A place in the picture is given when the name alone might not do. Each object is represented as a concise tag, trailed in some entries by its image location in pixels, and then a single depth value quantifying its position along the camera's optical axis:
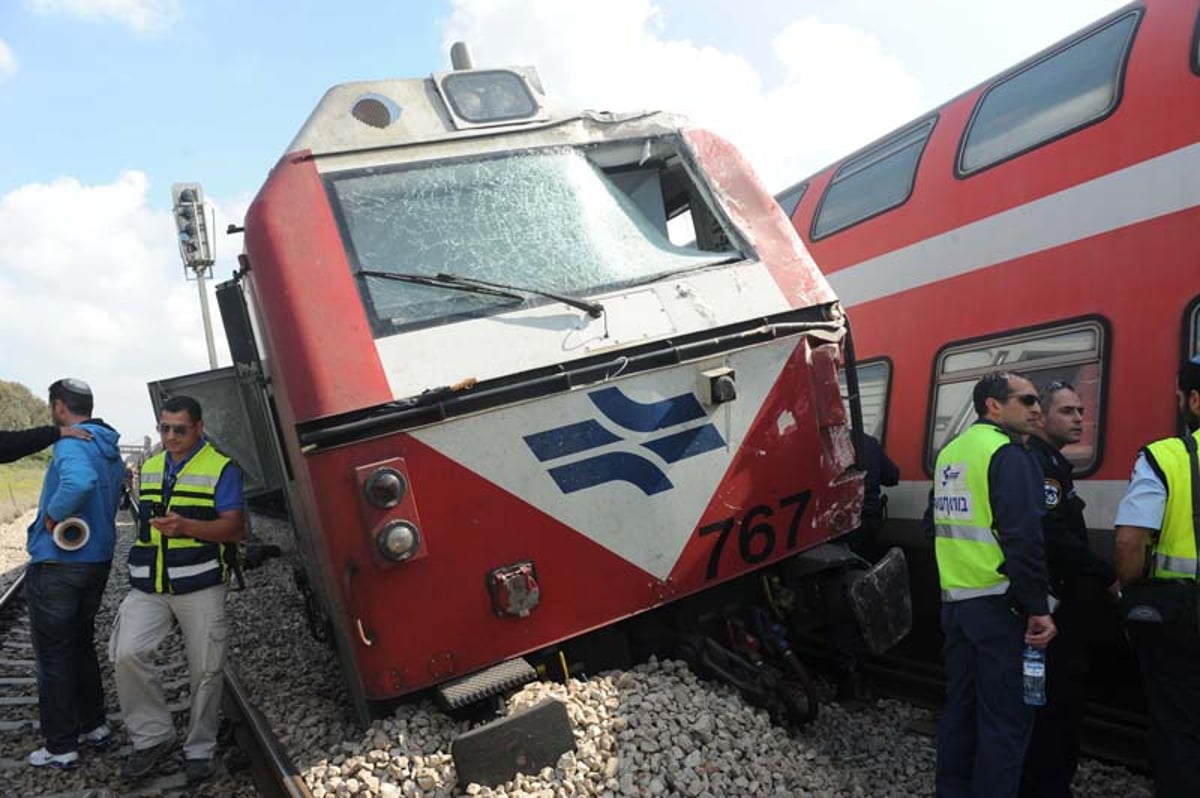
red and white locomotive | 3.38
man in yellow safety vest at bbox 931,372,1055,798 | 3.35
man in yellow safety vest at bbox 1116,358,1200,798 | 3.26
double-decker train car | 4.39
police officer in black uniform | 3.76
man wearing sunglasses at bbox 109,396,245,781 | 4.36
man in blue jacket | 4.80
